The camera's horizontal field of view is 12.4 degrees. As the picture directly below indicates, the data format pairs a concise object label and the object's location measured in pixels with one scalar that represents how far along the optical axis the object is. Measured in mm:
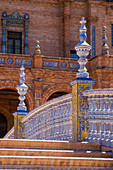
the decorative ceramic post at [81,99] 11223
